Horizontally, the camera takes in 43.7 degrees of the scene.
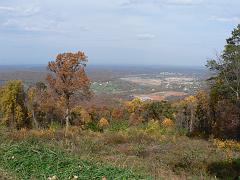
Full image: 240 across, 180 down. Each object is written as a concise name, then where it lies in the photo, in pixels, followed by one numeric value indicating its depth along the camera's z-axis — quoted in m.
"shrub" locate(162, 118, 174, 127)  29.24
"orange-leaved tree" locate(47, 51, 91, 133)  23.22
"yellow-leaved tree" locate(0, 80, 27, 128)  28.97
